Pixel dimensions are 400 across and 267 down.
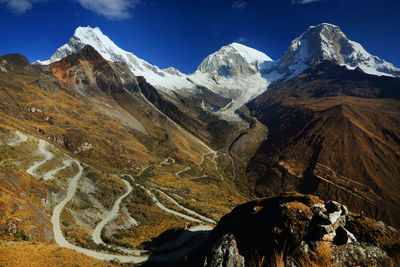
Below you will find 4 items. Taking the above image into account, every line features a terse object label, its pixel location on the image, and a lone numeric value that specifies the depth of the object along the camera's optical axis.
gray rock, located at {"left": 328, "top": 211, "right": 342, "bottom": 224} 12.01
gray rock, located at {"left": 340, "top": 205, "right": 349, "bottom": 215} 13.66
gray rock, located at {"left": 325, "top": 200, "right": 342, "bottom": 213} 13.14
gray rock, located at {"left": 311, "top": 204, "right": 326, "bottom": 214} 13.28
